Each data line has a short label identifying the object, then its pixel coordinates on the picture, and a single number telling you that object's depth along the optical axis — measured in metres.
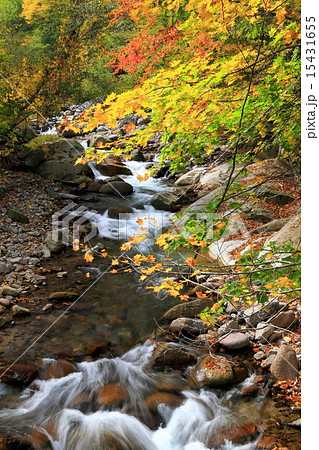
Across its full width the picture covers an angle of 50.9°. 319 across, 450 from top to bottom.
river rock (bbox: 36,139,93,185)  12.62
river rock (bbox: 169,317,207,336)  5.29
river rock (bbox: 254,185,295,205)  10.11
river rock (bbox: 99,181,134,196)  12.72
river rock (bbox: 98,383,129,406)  4.26
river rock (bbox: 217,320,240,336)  4.86
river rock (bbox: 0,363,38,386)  4.36
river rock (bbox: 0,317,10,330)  5.43
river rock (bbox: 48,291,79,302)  6.31
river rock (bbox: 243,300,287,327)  5.03
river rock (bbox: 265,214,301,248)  6.20
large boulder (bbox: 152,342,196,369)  4.82
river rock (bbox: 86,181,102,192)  12.70
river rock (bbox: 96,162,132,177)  14.35
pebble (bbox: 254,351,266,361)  4.67
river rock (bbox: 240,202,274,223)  9.34
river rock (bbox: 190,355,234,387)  4.38
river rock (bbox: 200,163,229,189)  11.97
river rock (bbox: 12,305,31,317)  5.72
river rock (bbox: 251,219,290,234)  8.25
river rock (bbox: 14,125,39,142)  12.81
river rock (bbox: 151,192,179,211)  11.78
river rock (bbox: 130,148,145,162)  15.96
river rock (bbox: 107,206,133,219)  10.89
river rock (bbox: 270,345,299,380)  4.16
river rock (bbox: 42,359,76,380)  4.62
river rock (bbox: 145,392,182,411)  4.24
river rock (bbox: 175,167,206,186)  13.86
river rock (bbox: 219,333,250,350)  4.89
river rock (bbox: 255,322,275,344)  4.85
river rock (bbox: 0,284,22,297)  6.34
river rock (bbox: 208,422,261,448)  3.63
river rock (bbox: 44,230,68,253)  8.31
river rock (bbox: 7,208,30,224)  9.14
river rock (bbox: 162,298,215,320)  5.72
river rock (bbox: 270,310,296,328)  4.80
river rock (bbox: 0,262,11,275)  7.00
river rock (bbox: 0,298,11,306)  6.01
